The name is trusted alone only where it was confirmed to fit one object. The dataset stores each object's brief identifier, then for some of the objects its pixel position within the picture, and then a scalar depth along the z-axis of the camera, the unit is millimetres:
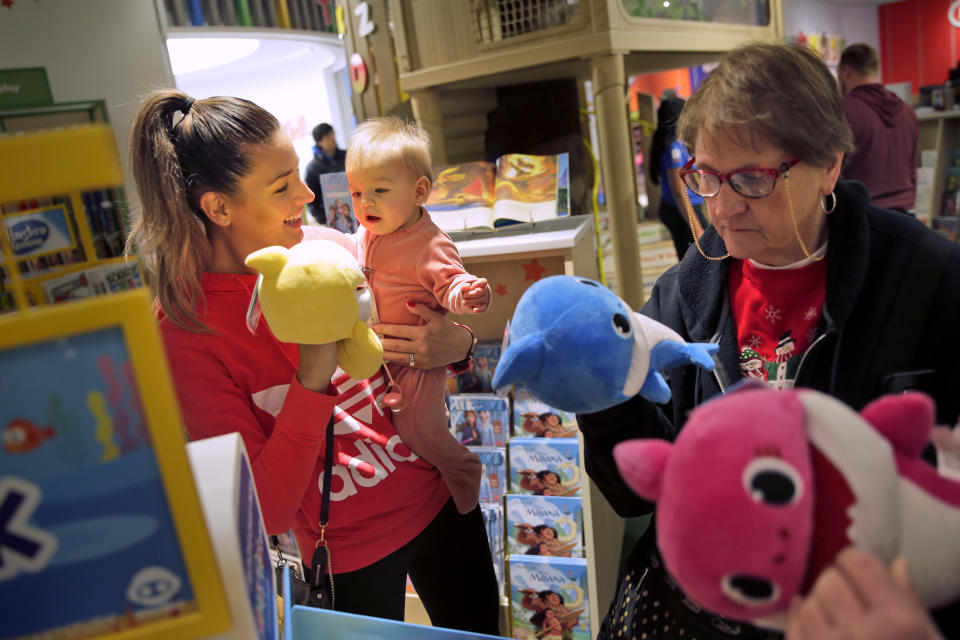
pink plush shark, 430
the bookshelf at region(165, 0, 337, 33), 3330
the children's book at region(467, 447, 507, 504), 1926
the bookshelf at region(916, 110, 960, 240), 4906
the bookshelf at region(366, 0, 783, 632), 1848
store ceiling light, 3664
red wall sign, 8805
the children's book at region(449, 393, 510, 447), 1952
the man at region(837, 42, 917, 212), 3652
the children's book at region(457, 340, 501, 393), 1968
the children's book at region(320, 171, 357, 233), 1951
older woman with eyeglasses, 896
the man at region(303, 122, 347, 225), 4602
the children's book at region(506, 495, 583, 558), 1865
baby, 1182
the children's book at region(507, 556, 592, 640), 1865
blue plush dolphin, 634
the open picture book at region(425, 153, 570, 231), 1880
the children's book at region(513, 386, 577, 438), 1928
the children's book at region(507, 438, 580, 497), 1872
